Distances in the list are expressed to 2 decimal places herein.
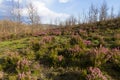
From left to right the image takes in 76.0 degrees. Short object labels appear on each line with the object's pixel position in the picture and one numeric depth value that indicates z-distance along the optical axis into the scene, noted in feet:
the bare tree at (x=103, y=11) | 78.27
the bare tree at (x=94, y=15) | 83.01
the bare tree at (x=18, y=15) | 71.69
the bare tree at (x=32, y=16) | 69.21
